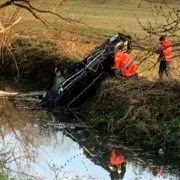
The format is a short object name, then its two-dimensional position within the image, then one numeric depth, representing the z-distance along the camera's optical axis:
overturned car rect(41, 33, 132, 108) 17.56
